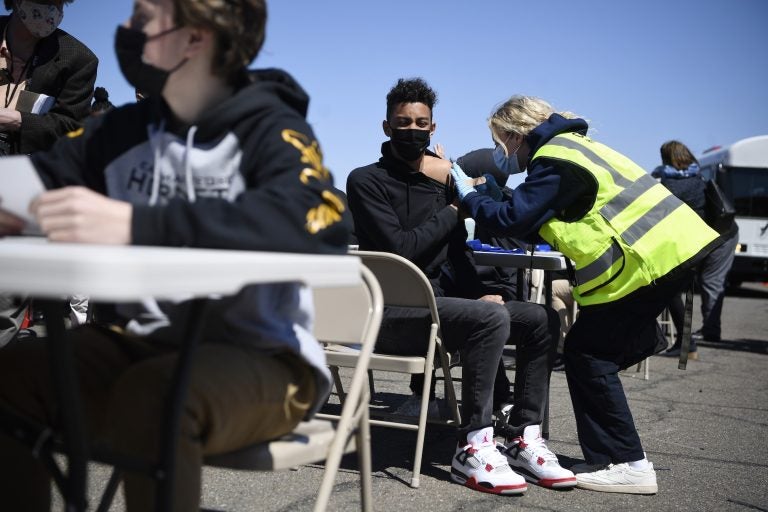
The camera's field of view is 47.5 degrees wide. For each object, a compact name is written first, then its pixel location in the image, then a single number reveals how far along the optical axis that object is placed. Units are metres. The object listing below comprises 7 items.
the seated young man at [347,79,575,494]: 3.38
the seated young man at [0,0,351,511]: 1.38
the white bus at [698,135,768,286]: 16.47
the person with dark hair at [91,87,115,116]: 6.30
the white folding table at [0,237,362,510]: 0.99
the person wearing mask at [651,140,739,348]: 7.56
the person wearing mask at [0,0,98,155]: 3.27
